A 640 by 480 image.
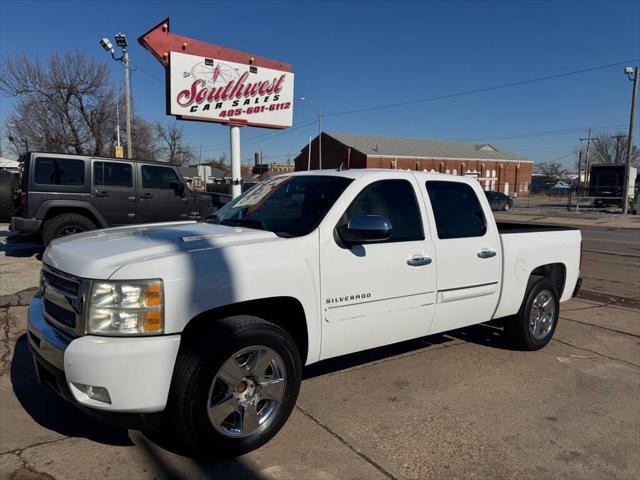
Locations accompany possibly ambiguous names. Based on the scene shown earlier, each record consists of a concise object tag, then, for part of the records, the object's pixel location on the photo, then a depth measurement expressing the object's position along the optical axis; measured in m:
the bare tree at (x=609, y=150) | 88.81
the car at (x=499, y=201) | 34.09
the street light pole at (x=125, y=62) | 22.78
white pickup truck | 2.70
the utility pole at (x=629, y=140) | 28.32
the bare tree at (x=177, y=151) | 83.19
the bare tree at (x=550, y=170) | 120.84
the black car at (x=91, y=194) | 8.90
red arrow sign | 11.20
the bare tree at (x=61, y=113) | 30.88
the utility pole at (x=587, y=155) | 75.41
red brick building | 61.28
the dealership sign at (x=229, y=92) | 11.55
